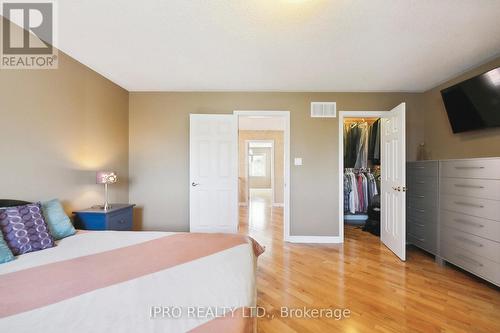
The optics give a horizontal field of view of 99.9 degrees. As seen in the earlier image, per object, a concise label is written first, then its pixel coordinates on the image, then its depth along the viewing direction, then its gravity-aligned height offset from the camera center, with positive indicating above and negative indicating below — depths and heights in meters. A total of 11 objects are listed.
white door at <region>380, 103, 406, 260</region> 2.64 -0.20
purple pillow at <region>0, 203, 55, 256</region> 1.43 -0.44
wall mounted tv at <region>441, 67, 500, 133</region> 2.17 +0.75
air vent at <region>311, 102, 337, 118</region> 3.38 +0.95
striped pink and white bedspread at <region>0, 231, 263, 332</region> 0.74 -0.55
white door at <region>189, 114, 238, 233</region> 3.28 -0.10
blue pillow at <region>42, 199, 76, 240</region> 1.74 -0.45
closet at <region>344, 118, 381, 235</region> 3.94 -0.06
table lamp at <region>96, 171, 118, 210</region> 2.46 -0.12
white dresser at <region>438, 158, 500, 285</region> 1.99 -0.50
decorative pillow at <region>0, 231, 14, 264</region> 1.28 -0.53
